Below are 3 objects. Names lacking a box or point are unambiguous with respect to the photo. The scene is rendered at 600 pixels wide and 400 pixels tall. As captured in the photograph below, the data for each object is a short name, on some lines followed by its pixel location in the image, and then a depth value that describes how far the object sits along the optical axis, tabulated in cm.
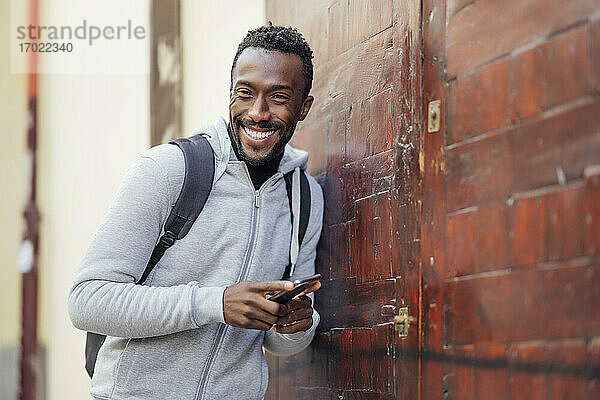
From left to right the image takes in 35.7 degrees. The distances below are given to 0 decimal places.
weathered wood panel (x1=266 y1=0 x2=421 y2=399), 247
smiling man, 240
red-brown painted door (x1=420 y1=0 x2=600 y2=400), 169
